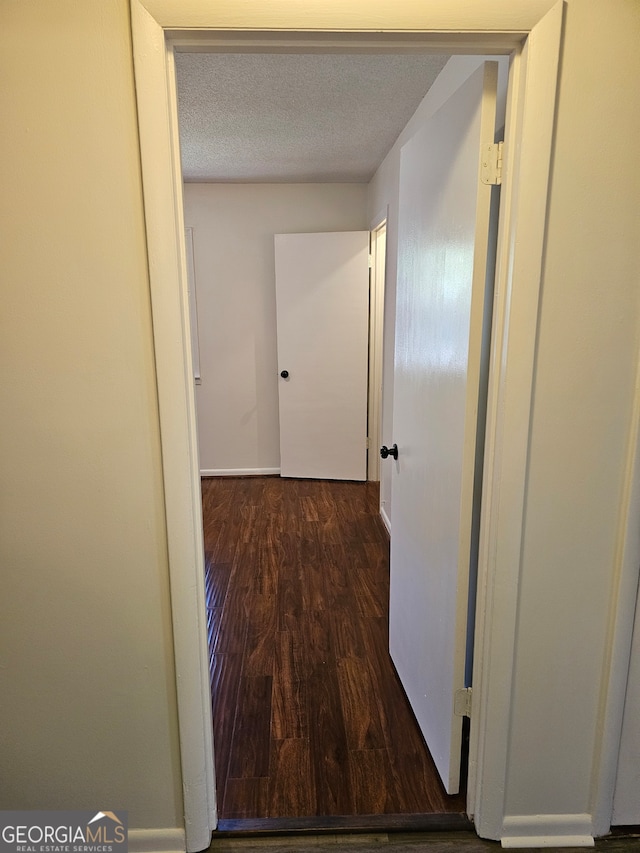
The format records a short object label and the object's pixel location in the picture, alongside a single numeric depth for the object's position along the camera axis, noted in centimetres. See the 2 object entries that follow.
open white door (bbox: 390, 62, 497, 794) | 124
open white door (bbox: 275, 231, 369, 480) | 392
